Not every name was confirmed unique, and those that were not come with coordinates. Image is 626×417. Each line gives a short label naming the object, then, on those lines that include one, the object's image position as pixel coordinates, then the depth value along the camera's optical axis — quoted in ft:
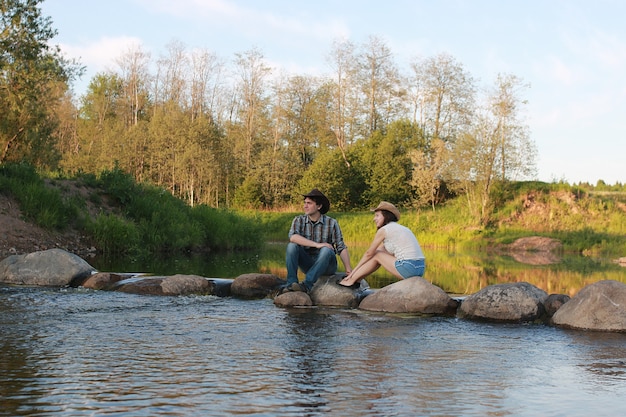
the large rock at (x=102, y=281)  40.86
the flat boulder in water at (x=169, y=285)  39.01
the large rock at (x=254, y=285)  39.60
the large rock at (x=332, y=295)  35.58
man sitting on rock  36.17
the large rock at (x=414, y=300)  33.30
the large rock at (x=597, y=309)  28.91
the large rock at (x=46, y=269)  42.91
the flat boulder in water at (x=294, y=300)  35.29
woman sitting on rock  34.65
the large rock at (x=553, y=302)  32.63
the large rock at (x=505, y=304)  31.76
